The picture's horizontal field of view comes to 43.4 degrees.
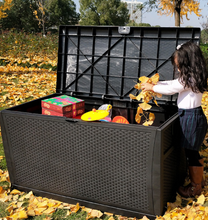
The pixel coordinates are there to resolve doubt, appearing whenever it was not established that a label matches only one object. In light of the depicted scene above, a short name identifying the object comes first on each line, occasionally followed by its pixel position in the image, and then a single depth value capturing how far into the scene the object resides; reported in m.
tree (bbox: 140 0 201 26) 9.88
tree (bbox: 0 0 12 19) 7.58
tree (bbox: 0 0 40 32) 44.19
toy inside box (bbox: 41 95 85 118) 2.52
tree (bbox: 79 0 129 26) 55.28
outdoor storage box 1.95
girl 2.11
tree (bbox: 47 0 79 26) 49.22
